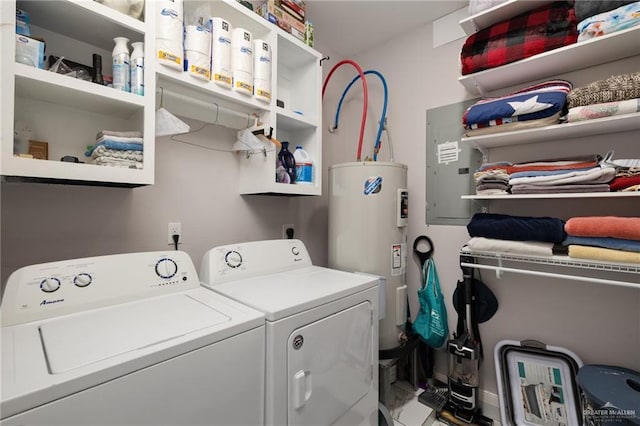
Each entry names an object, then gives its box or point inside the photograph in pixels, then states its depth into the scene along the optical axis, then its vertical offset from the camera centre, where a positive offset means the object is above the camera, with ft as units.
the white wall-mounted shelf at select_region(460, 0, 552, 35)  4.89 +3.57
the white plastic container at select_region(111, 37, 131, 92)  3.69 +1.89
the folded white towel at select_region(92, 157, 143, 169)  3.54 +0.63
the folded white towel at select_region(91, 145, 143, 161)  3.54 +0.74
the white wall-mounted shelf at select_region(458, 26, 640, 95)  4.32 +2.61
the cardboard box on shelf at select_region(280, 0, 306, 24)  5.68 +4.14
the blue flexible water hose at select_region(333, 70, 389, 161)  6.87 +2.83
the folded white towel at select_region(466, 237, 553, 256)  4.65 -0.57
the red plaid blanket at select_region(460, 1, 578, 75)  4.66 +3.05
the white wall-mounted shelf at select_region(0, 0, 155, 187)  2.88 +1.41
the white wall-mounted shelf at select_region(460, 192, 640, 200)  4.02 +0.28
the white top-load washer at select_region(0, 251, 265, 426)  2.07 -1.16
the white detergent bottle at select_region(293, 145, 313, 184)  6.04 +0.96
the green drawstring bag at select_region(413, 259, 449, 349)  6.39 -2.29
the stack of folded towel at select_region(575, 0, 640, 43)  3.99 +2.81
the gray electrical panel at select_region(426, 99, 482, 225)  6.51 +1.07
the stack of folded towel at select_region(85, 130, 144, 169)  3.55 +0.79
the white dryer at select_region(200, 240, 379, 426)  3.34 -1.54
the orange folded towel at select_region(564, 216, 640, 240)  3.88 -0.20
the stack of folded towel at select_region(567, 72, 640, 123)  4.02 +1.68
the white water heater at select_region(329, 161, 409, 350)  5.98 -0.31
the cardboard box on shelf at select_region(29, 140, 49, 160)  3.55 +0.78
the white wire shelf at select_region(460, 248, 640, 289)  4.00 -0.77
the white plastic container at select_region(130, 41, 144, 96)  3.75 +1.86
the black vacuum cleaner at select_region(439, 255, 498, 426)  5.84 -2.91
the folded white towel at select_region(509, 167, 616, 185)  4.21 +0.55
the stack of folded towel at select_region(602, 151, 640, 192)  4.02 +0.54
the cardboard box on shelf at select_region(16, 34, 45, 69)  3.03 +1.73
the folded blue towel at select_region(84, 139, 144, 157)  3.55 +0.84
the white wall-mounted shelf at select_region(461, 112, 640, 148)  4.23 +1.38
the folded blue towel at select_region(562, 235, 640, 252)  3.96 -0.43
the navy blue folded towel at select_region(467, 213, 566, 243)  4.58 -0.25
